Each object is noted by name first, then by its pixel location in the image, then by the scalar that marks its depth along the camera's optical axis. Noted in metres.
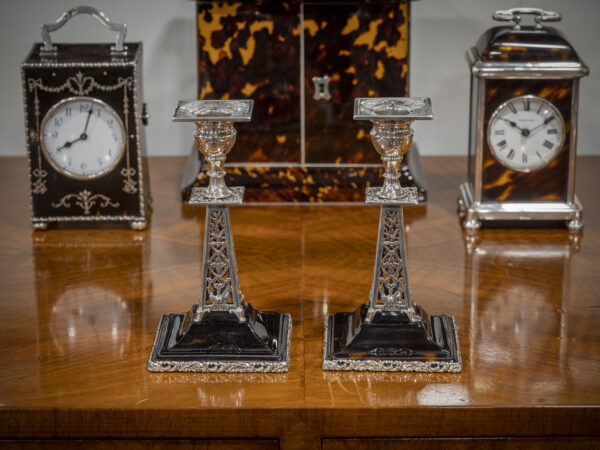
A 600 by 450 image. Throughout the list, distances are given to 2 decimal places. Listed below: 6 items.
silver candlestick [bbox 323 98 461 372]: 1.51
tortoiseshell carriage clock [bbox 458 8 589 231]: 1.96
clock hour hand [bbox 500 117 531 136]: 1.99
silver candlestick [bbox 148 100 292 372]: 1.52
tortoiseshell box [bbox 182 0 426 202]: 2.11
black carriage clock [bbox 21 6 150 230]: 1.99
